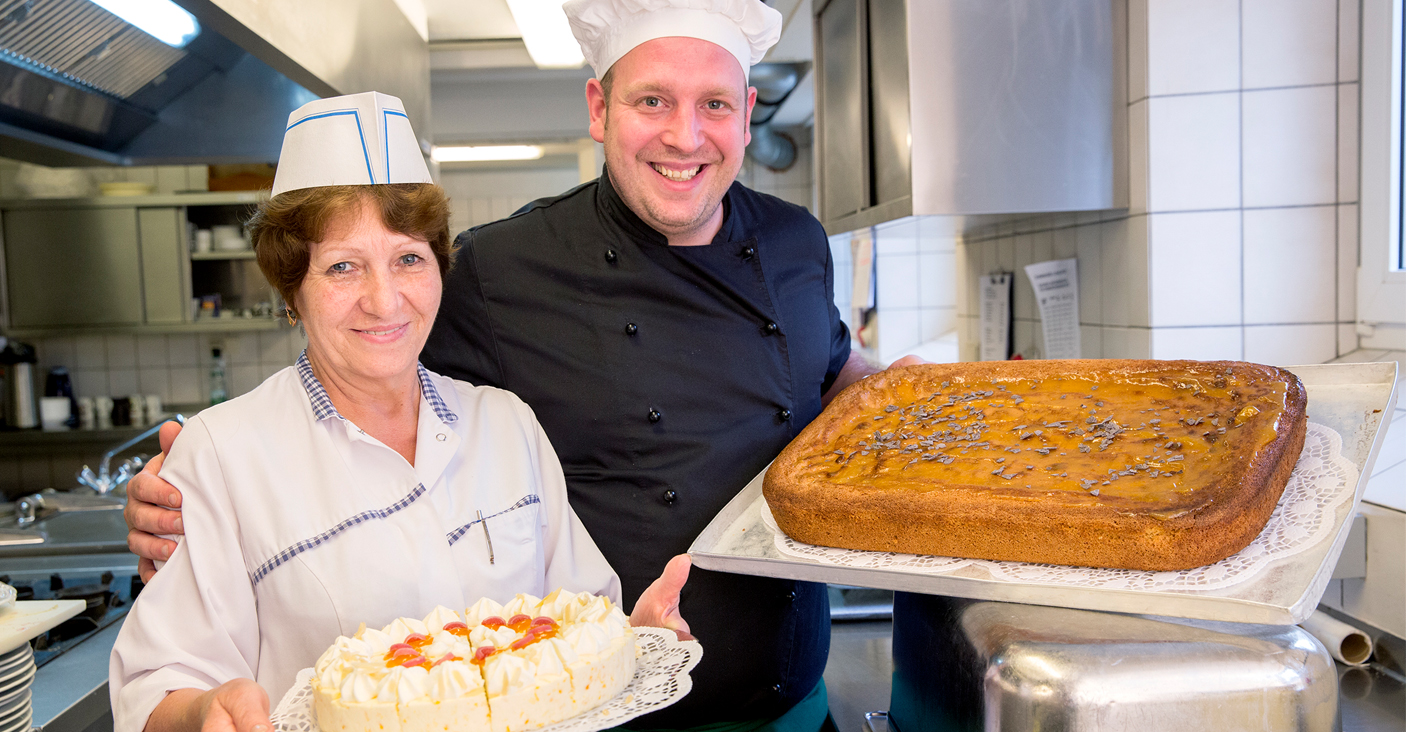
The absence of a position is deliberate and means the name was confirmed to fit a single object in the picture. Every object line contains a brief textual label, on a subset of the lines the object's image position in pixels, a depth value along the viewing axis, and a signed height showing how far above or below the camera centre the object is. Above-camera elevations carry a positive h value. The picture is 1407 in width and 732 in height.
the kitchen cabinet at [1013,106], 1.98 +0.42
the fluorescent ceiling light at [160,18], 1.59 +0.56
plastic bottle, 5.36 -0.30
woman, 1.01 -0.20
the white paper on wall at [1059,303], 2.28 -0.01
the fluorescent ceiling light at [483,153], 7.09 +1.33
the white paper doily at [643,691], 0.84 -0.37
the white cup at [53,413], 4.65 -0.40
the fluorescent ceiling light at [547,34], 3.24 +1.10
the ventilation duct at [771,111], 4.76 +1.19
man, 1.40 -0.04
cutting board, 1.20 -0.39
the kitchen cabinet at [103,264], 4.61 +0.34
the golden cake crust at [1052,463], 0.95 -0.20
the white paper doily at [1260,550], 0.90 -0.26
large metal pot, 0.81 -0.34
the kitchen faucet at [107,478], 3.04 -0.49
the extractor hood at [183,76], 1.70 +0.56
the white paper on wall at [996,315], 2.68 -0.04
